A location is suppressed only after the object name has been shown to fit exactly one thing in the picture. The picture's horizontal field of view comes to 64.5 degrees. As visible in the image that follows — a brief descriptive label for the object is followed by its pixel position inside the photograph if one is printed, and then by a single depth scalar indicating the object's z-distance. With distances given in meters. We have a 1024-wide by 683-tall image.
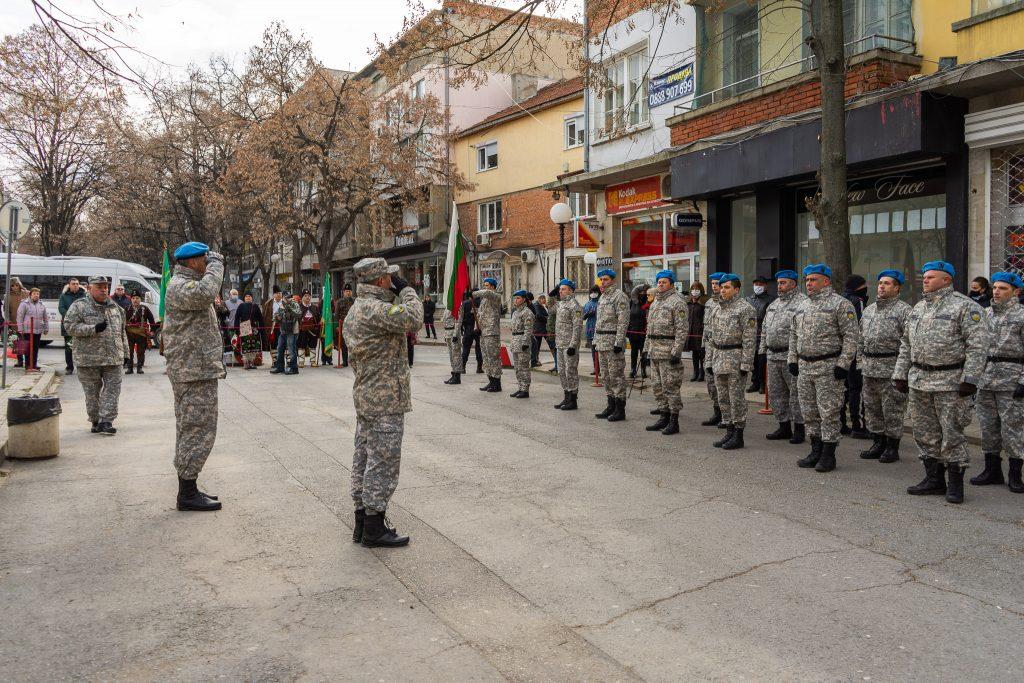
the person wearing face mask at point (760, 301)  12.62
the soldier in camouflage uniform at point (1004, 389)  6.89
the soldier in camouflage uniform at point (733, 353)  8.93
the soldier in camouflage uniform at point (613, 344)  10.91
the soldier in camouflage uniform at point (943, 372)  6.49
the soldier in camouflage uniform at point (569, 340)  11.82
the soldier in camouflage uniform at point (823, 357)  7.80
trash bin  8.17
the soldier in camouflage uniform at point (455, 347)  15.31
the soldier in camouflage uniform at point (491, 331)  14.12
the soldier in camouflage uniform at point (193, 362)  6.29
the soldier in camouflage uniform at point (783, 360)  9.30
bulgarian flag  14.07
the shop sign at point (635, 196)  19.44
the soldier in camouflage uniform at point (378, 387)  5.30
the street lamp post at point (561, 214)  18.84
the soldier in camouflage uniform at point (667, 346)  9.86
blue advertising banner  17.22
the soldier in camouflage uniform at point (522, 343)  13.45
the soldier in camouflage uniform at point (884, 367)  8.16
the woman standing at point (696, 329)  15.02
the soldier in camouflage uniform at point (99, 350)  9.65
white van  27.40
